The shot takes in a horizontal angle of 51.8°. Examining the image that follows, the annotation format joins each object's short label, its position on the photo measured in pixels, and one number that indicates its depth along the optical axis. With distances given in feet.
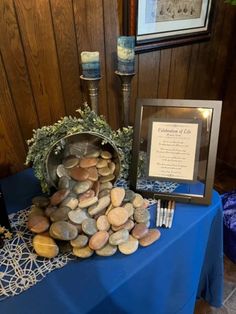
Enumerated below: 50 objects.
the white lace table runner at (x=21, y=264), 1.92
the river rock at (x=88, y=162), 2.57
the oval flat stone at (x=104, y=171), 2.58
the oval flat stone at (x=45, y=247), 2.07
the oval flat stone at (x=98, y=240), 2.05
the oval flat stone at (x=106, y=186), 2.49
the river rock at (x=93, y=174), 2.49
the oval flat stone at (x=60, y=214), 2.18
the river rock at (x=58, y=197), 2.31
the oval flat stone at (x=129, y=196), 2.43
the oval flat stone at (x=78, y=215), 2.17
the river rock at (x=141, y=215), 2.33
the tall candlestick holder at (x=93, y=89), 3.07
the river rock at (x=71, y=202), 2.28
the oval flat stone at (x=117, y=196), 2.33
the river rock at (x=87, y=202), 2.28
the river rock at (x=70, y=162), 2.60
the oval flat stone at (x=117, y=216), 2.17
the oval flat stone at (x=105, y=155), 2.65
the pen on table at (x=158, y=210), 2.44
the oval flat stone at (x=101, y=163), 2.61
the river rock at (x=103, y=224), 2.15
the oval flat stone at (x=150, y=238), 2.18
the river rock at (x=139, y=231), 2.20
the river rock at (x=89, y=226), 2.11
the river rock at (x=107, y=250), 2.07
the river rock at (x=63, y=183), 2.45
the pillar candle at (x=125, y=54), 2.91
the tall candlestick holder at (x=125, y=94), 3.19
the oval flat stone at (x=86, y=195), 2.32
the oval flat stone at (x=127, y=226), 2.16
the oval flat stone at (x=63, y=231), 2.06
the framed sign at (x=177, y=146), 2.49
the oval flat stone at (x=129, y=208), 2.30
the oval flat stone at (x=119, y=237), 2.10
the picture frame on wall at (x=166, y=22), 3.74
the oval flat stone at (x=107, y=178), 2.55
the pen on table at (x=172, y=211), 2.42
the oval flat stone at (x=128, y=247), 2.10
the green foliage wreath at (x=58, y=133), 2.52
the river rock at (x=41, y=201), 2.41
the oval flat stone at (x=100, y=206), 2.26
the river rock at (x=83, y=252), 2.06
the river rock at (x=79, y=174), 2.47
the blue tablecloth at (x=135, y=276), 1.85
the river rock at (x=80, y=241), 2.06
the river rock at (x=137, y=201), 2.44
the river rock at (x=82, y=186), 2.38
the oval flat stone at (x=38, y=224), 2.16
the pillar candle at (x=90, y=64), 2.90
